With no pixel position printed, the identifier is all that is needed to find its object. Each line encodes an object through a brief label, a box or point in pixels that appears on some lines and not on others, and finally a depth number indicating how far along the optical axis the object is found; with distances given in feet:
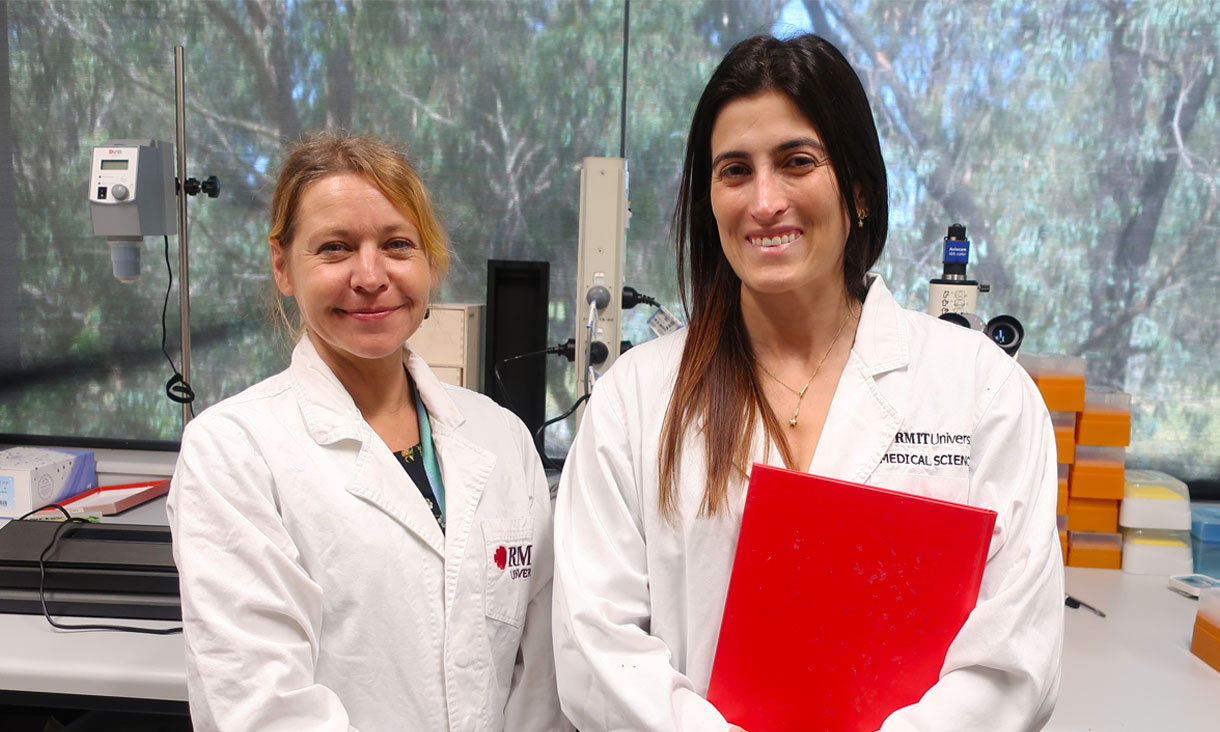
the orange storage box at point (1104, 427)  6.28
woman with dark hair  3.20
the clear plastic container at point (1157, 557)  6.28
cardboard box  6.15
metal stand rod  6.06
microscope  5.65
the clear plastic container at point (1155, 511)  6.27
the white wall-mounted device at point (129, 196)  6.16
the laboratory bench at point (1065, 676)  4.19
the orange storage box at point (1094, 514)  6.34
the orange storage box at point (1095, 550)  6.41
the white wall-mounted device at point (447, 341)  7.07
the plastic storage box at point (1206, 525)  6.31
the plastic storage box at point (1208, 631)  4.80
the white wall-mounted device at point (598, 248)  5.95
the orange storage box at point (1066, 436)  6.26
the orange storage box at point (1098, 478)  6.28
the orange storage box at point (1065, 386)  6.25
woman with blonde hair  3.13
